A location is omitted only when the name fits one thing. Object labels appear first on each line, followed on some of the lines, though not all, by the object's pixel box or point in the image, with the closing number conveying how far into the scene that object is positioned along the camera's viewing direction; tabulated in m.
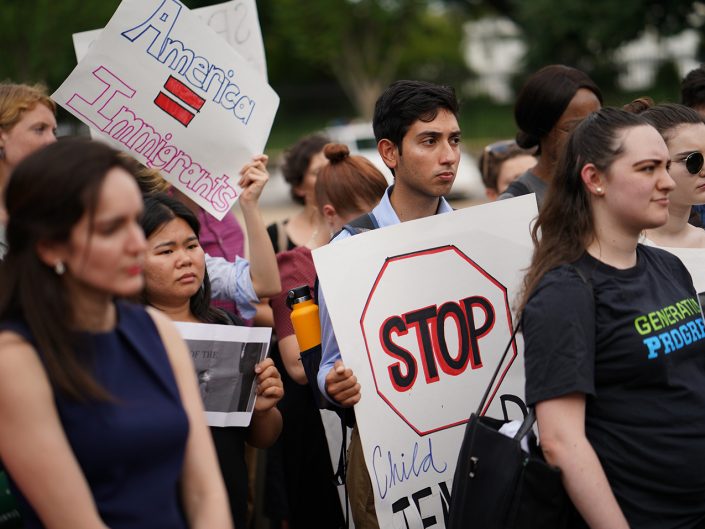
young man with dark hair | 3.67
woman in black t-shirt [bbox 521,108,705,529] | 2.68
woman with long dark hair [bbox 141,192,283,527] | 3.43
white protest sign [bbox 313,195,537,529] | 3.37
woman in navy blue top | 2.15
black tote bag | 2.71
